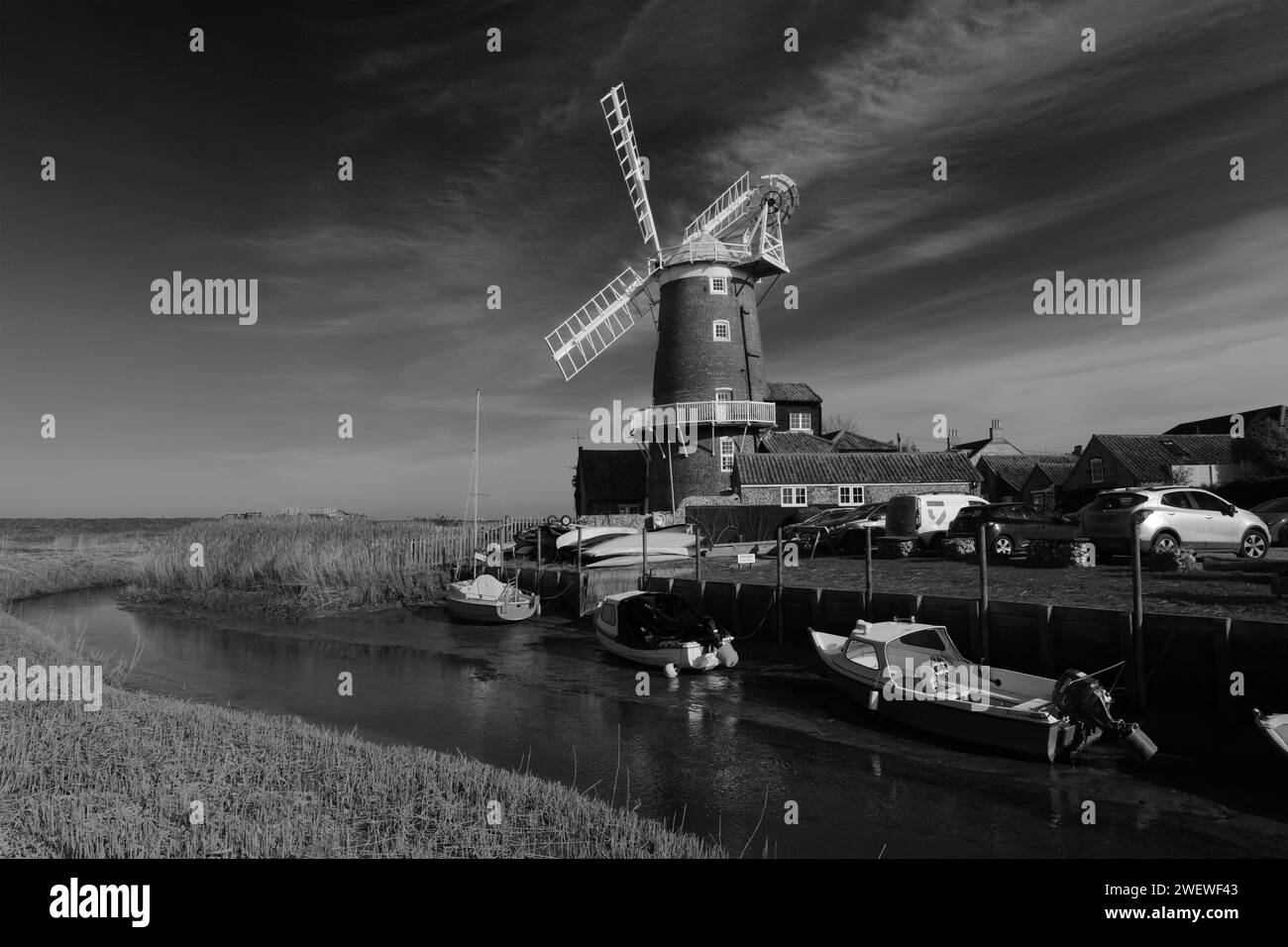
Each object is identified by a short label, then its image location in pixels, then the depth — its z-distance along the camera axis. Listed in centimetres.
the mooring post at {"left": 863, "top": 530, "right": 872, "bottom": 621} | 1855
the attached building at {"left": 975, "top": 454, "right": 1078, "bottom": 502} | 5872
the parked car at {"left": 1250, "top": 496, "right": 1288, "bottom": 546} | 2377
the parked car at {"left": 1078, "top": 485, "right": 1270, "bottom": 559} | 1894
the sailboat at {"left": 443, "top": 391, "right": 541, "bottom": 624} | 2789
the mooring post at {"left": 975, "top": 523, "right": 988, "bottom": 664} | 1555
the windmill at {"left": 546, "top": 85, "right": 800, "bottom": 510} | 4212
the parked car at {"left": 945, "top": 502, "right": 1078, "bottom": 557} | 2328
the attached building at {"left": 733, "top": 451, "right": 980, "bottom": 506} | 4216
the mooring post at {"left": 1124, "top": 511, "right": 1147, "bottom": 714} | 1305
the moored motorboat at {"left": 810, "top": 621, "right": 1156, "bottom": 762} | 1186
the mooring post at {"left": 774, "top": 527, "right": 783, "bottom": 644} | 2119
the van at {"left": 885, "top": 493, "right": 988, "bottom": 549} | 2631
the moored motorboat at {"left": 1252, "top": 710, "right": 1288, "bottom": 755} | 987
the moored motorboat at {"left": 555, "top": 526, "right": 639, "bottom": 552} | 3387
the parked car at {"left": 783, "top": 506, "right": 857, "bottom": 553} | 3044
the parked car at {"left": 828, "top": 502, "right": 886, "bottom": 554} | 2870
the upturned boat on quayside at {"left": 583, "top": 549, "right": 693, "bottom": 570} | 3141
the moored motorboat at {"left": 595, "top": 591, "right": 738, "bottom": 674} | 1919
